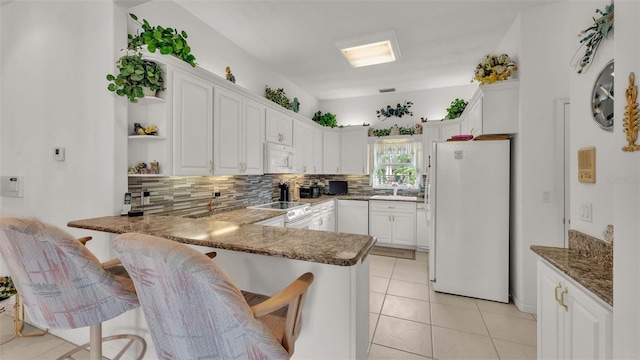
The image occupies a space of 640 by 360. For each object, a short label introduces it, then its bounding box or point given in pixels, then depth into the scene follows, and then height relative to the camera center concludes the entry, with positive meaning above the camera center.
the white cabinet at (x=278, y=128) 3.48 +0.74
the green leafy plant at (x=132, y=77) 1.84 +0.74
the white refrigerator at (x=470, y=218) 2.74 -0.42
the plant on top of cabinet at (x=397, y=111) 5.13 +1.37
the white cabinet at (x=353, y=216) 4.81 -0.70
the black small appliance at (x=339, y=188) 5.43 -0.19
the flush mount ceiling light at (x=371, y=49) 3.03 +1.65
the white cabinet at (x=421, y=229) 4.43 -0.87
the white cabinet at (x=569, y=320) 1.03 -0.65
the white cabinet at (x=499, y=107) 2.67 +0.76
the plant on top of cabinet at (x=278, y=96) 3.71 +1.21
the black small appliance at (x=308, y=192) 4.84 -0.25
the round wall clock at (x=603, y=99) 1.34 +0.44
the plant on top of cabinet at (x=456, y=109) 4.21 +1.17
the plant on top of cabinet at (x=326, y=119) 5.34 +1.23
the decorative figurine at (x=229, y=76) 2.95 +1.17
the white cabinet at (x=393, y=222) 4.53 -0.76
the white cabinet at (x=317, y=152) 4.86 +0.52
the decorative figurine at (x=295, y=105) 4.44 +1.28
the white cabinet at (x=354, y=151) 5.19 +0.58
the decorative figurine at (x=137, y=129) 2.06 +0.39
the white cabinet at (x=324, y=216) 4.12 -0.64
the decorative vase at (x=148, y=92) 1.98 +0.67
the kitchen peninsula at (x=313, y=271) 1.17 -0.46
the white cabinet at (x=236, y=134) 2.62 +0.50
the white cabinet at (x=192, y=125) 2.16 +0.48
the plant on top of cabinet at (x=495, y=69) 2.65 +1.15
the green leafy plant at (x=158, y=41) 1.93 +1.06
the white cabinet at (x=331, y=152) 5.26 +0.55
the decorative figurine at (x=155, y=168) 2.12 +0.08
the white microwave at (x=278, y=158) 3.42 +0.29
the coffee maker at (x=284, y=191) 4.31 -0.21
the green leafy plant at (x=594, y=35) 1.33 +0.80
